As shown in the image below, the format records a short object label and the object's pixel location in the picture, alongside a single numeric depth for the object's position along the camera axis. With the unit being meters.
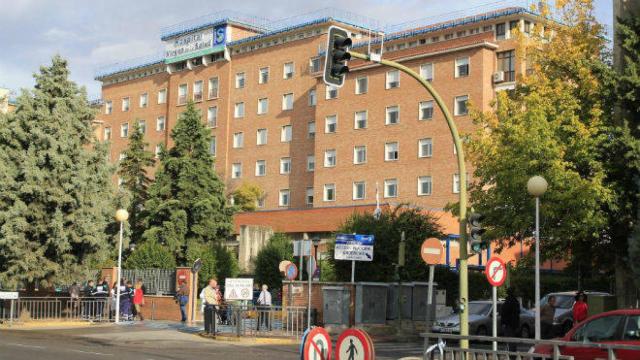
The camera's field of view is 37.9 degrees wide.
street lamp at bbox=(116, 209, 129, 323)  33.03
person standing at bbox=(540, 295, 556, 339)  31.34
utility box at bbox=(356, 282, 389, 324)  29.41
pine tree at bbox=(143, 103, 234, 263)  53.97
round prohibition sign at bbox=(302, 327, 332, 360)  10.25
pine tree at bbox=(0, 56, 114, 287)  34.66
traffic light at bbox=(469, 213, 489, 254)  19.17
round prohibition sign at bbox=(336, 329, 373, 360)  9.95
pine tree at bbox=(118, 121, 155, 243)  61.03
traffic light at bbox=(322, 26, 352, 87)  16.95
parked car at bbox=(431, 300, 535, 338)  29.00
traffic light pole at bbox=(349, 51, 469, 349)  18.30
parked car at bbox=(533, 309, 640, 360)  13.79
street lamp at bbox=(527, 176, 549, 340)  19.70
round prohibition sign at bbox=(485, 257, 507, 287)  18.72
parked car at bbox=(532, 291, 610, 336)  31.34
